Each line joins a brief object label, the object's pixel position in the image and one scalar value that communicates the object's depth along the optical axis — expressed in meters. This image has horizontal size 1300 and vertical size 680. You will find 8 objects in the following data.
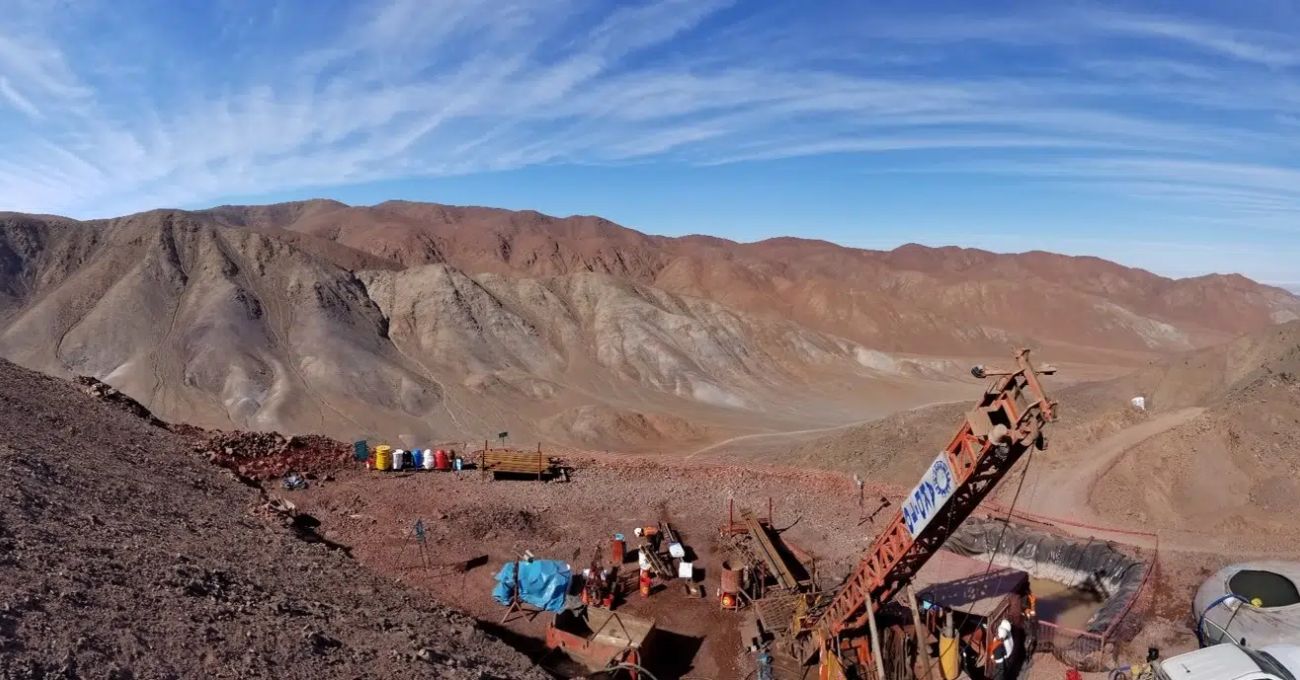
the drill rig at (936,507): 8.12
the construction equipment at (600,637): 13.07
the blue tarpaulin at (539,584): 14.88
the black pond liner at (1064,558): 16.19
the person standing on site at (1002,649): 12.32
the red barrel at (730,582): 15.27
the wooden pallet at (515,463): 21.62
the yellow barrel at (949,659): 11.33
